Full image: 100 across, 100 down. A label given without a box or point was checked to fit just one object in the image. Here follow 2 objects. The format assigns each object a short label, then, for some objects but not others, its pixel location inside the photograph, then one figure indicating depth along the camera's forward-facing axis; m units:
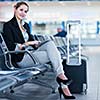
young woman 3.78
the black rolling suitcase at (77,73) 4.20
